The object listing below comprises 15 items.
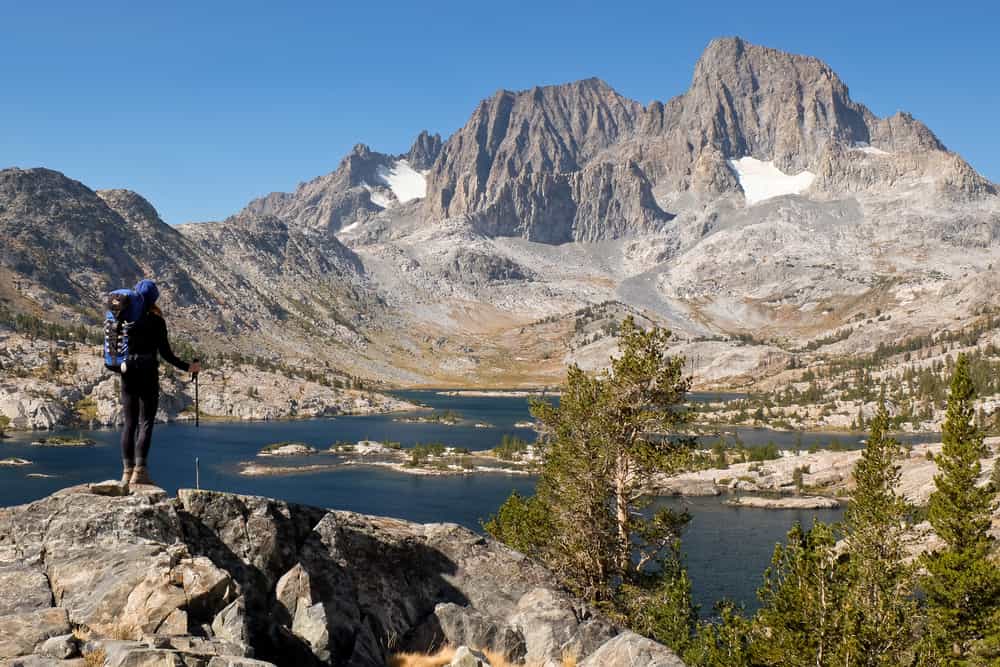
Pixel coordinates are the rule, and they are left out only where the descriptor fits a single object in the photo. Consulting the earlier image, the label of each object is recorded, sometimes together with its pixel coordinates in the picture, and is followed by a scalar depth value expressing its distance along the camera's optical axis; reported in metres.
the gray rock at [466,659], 18.30
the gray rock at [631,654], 18.45
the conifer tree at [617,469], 33.94
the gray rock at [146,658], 12.09
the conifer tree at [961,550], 39.97
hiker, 17.11
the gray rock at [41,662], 11.97
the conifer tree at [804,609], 25.47
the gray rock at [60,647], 12.35
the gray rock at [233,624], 14.23
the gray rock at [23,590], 13.65
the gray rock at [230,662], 12.69
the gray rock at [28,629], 12.52
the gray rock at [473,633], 21.52
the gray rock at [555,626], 21.83
